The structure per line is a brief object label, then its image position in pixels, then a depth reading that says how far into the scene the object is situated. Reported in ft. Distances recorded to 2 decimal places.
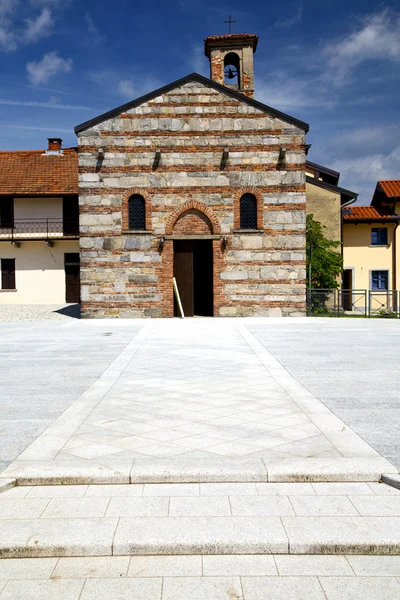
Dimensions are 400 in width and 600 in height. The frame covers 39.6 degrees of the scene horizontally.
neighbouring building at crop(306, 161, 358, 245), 92.99
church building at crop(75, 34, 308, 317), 64.08
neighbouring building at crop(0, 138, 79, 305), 103.09
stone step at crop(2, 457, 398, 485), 14.51
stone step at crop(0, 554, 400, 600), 9.95
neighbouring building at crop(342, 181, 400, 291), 108.99
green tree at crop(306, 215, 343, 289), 84.07
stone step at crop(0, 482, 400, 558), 11.37
